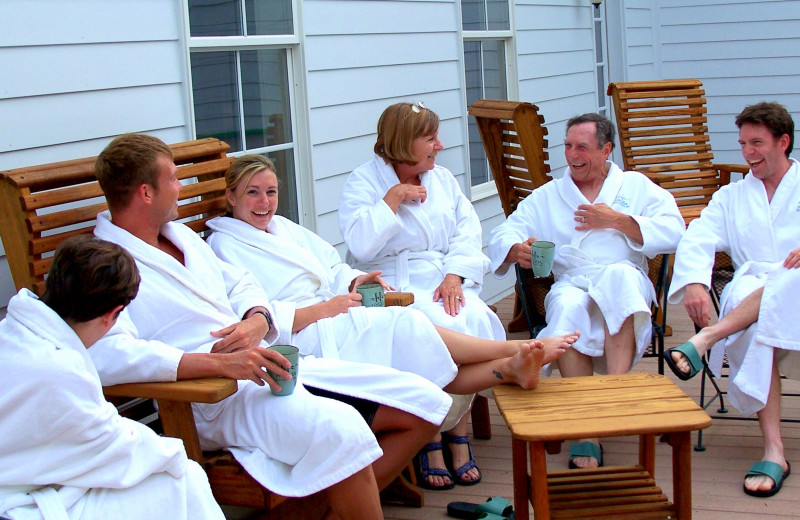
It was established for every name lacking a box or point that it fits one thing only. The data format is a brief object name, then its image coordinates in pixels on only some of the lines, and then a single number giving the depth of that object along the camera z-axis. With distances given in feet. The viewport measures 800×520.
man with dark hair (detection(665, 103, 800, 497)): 10.91
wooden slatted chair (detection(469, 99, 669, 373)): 12.71
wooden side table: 8.22
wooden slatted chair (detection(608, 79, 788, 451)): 20.26
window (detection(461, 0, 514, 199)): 19.69
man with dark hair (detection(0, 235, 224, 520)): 6.28
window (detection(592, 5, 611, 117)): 27.61
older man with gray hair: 11.86
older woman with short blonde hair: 12.00
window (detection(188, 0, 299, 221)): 12.19
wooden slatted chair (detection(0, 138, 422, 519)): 7.94
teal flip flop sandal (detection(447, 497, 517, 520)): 9.70
